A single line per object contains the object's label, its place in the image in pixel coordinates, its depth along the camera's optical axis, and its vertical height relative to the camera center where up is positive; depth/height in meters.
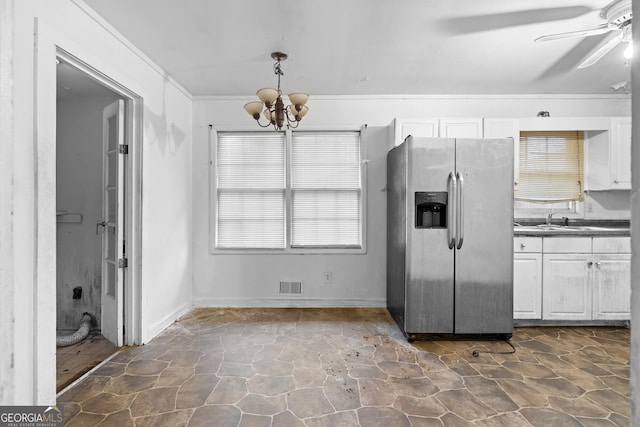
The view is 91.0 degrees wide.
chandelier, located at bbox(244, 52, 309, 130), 2.41 +0.88
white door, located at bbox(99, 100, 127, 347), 2.80 -0.11
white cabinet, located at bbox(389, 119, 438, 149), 3.56 +0.96
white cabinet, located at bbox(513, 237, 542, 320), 3.19 -0.64
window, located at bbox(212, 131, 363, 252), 3.94 +0.28
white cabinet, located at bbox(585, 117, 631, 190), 3.50 +0.65
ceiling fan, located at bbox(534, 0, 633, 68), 2.06 +1.28
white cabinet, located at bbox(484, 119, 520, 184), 3.50 +0.93
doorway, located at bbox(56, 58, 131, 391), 3.49 +0.07
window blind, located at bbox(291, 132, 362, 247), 3.94 +0.29
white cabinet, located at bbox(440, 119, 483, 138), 3.52 +0.95
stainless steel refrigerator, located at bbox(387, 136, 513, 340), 2.90 -0.26
